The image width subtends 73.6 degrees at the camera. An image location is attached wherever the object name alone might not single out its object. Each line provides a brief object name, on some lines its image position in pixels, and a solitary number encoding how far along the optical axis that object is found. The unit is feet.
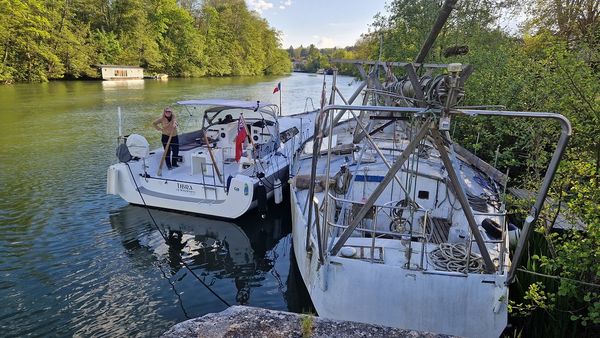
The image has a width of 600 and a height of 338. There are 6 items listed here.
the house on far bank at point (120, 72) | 159.87
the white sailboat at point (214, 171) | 29.89
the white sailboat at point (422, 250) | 12.34
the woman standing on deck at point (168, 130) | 33.22
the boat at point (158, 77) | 192.75
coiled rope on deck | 15.30
